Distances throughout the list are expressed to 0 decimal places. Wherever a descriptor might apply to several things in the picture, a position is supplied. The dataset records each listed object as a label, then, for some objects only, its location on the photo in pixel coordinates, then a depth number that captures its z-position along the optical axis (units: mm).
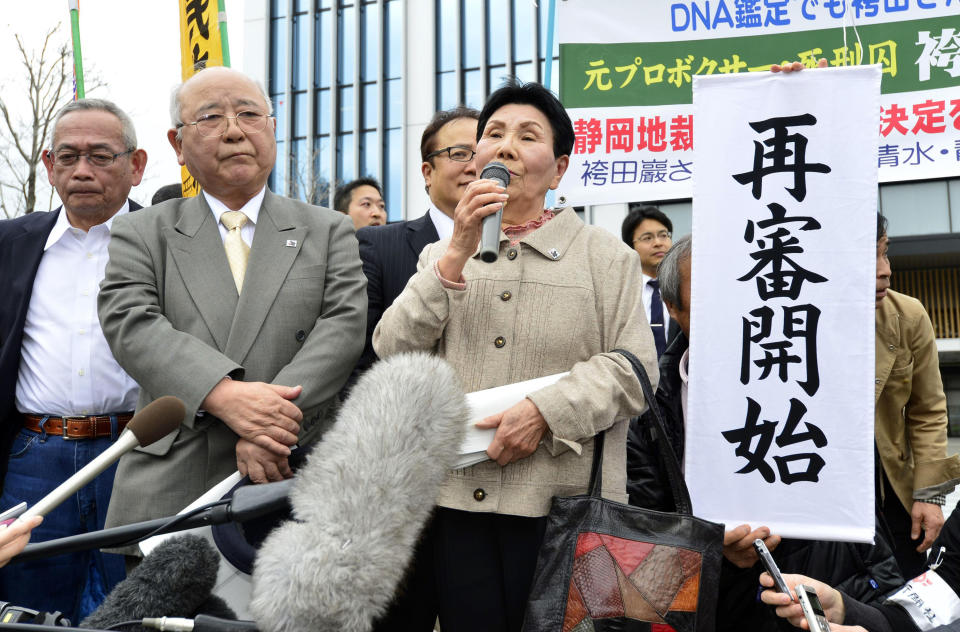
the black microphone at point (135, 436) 1459
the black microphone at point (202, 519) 1446
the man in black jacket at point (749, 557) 2514
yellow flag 4570
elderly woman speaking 2191
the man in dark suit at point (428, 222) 3238
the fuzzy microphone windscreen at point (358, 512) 1396
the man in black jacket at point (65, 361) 3051
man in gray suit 2434
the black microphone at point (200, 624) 1410
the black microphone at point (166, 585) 1613
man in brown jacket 3707
